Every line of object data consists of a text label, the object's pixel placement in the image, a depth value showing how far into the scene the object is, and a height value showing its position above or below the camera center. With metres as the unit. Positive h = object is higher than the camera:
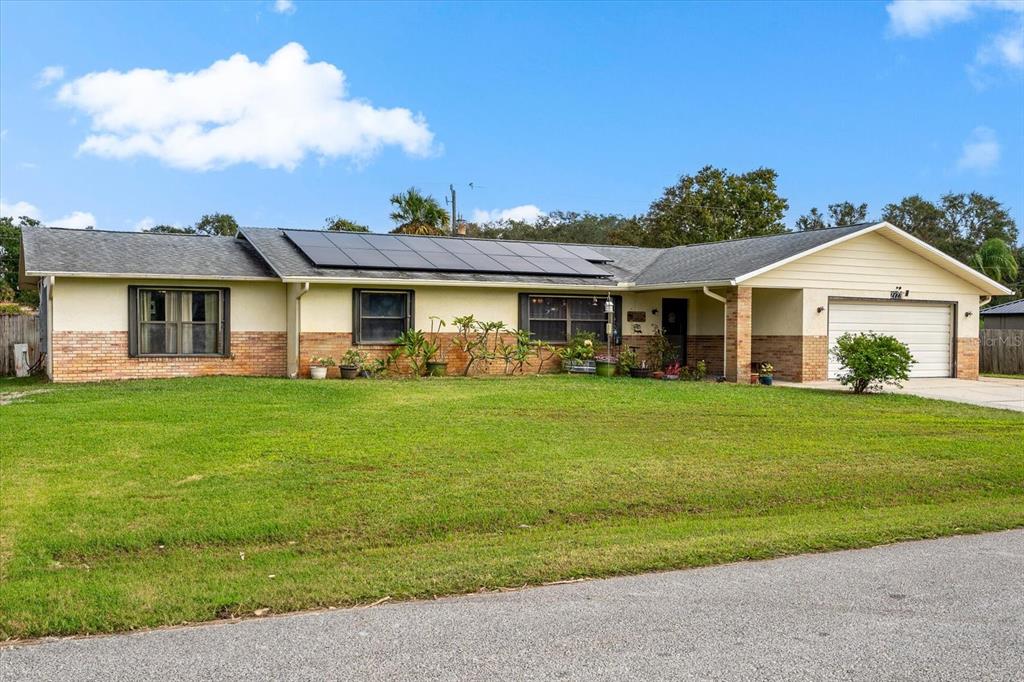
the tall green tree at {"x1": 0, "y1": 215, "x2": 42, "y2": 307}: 45.00 +3.76
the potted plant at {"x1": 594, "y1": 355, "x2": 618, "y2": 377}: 20.12 -0.66
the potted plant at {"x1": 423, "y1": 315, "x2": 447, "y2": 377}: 19.30 -0.35
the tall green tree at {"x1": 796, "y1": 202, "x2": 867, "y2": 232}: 52.69 +7.15
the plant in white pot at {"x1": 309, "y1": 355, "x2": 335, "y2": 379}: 18.14 -0.58
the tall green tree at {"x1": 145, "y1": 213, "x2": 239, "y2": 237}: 53.09 +6.63
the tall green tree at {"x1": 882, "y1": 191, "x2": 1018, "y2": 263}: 53.47 +7.20
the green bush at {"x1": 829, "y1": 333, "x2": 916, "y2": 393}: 16.48 -0.42
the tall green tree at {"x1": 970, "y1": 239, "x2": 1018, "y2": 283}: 41.97 +3.64
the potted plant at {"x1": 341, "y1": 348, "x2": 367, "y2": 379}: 18.30 -0.56
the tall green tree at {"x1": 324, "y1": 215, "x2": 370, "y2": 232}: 37.83 +4.78
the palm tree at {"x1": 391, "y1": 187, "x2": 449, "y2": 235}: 31.06 +4.31
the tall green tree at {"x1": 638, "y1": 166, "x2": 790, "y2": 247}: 41.41 +6.02
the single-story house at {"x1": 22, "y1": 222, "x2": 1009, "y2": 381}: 17.77 +0.88
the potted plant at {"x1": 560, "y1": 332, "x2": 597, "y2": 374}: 20.45 -0.45
